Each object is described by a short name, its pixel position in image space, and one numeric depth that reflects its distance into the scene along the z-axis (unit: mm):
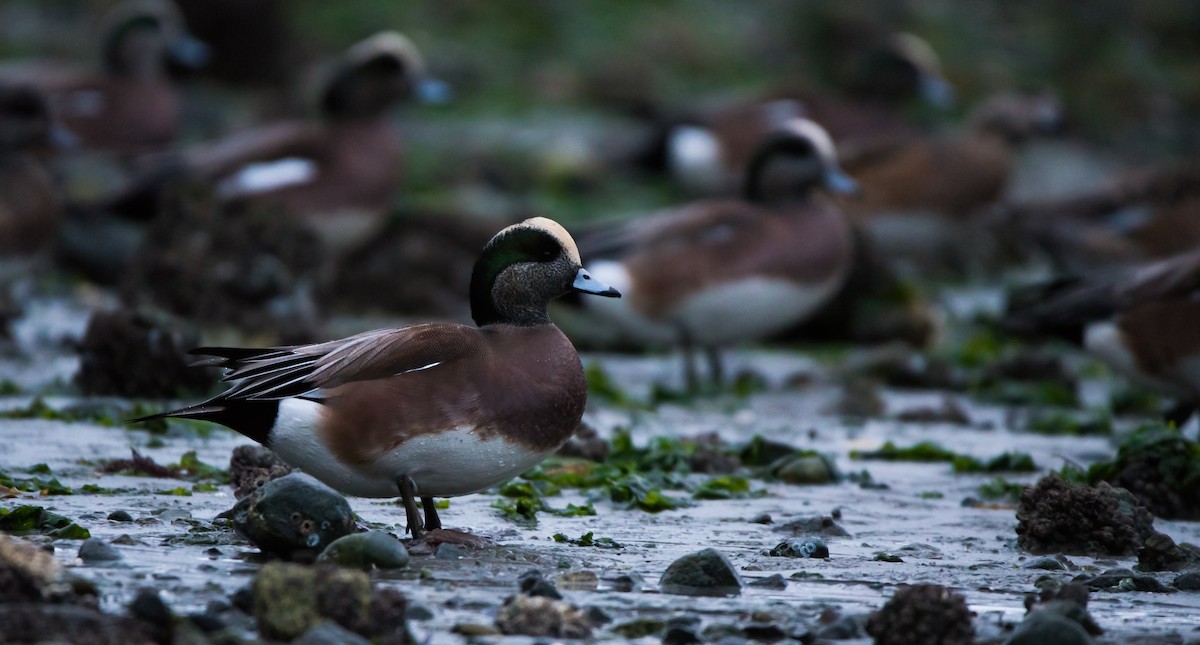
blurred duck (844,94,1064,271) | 26641
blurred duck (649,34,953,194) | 29156
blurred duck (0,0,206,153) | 25969
